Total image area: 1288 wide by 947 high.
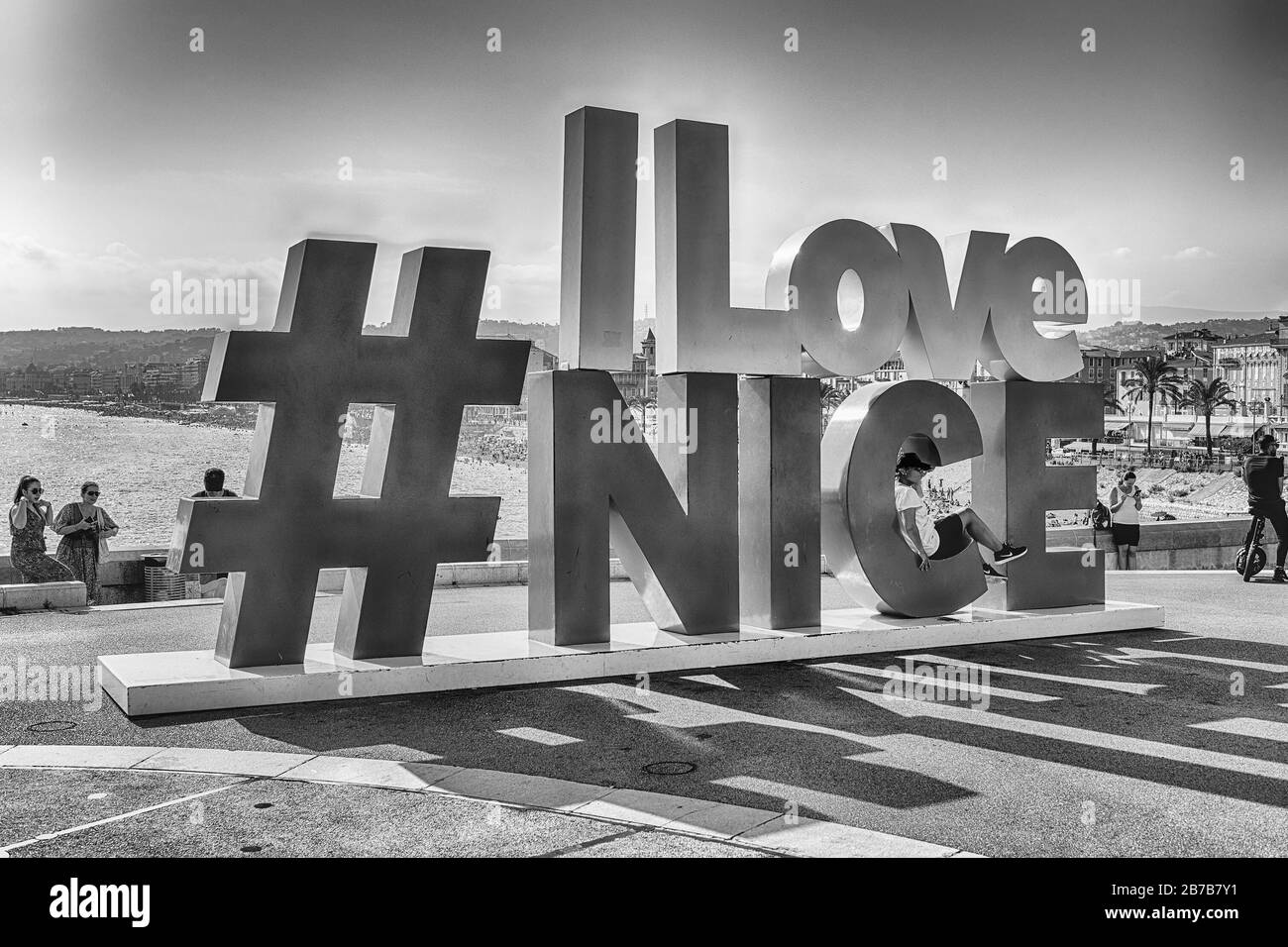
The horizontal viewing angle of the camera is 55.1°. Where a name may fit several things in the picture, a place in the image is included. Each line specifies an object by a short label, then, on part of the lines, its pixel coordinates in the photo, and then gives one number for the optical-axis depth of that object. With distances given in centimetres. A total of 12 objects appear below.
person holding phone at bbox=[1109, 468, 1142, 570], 1966
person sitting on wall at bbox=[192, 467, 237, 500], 1315
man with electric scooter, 1723
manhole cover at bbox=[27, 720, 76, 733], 834
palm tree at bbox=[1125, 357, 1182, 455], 11025
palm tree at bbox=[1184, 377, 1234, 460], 10456
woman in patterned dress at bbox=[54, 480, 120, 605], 1523
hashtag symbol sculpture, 930
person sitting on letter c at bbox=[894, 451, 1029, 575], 1189
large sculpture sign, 951
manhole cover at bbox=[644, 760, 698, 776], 727
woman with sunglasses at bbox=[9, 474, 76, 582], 1488
